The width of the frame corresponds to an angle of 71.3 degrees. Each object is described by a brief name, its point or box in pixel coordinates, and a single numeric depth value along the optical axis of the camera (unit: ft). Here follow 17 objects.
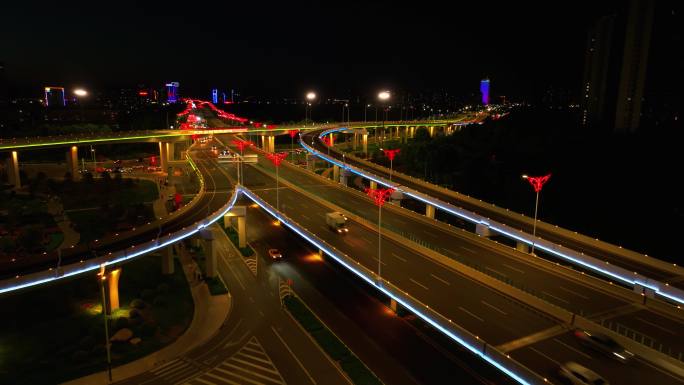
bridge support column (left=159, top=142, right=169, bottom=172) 300.55
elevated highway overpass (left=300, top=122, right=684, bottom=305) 106.11
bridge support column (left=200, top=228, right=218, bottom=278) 142.82
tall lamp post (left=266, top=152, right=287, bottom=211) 176.38
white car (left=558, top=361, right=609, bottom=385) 68.74
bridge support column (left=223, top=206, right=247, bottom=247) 171.74
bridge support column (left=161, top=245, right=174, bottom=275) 144.25
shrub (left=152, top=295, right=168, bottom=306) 123.54
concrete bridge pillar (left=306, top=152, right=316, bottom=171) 305.73
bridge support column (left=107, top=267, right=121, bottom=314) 116.26
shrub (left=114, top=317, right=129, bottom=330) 109.19
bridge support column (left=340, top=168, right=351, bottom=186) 258.59
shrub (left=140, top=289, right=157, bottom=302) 126.93
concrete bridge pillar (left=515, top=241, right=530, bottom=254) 142.98
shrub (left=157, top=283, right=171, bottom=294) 130.31
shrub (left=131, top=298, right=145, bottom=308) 119.96
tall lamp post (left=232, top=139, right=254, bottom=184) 355.97
